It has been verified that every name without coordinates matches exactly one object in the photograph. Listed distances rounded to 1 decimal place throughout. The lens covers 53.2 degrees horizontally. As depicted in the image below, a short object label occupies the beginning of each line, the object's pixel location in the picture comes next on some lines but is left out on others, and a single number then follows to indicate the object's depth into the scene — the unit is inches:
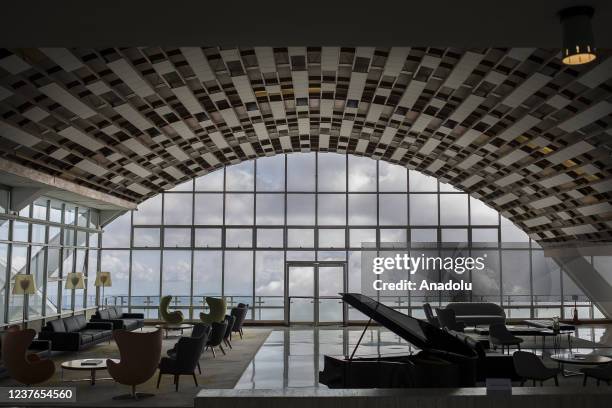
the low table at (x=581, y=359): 337.1
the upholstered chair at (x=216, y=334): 471.7
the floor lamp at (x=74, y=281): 596.4
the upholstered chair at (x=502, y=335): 481.4
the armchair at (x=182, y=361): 348.8
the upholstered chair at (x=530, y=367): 316.8
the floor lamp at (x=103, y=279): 661.9
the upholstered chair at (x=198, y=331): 397.1
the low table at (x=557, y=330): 508.4
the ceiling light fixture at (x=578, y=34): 135.7
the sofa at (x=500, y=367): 339.6
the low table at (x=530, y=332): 497.5
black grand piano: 253.1
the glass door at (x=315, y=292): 761.0
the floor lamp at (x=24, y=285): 459.9
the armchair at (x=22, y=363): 340.8
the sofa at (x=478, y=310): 680.4
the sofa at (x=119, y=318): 574.9
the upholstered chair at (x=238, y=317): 608.3
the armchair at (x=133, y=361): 329.1
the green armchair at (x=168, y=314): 646.5
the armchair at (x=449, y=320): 578.6
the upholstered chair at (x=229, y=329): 544.4
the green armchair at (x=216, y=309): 614.6
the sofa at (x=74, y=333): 468.9
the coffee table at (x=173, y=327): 591.5
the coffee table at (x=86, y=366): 350.3
